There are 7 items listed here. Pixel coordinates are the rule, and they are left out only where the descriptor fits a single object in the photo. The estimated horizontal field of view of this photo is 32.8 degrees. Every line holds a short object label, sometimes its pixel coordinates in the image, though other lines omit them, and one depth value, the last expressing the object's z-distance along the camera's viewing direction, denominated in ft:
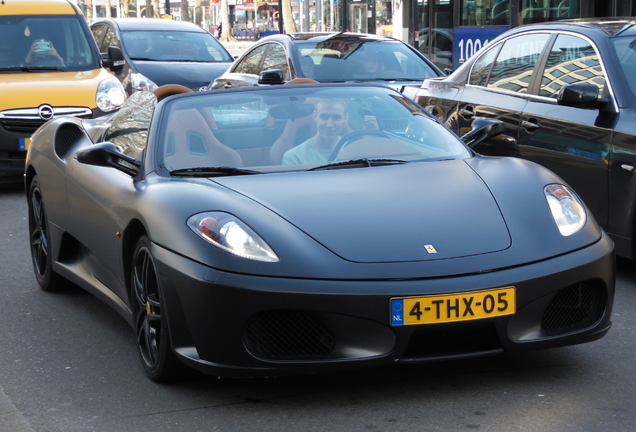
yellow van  35.06
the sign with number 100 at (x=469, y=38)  59.41
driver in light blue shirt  16.24
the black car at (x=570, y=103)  19.94
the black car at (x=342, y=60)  36.27
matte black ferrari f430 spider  12.58
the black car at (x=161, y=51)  46.60
